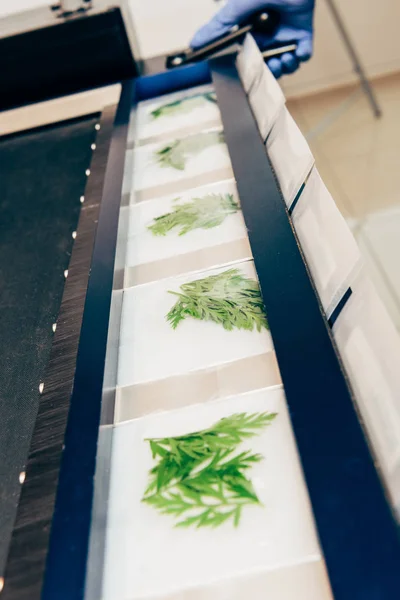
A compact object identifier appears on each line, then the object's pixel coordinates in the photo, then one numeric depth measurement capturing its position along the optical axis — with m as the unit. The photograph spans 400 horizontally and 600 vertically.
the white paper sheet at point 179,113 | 1.47
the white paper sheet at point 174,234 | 1.05
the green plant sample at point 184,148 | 1.32
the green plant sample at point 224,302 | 0.85
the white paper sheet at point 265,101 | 1.20
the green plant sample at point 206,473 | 0.64
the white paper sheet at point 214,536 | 0.59
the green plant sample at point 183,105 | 1.55
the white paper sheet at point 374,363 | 0.61
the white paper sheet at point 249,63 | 1.41
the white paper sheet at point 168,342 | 0.82
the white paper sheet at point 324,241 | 0.76
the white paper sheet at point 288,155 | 0.96
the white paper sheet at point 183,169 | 1.26
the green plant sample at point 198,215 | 1.09
